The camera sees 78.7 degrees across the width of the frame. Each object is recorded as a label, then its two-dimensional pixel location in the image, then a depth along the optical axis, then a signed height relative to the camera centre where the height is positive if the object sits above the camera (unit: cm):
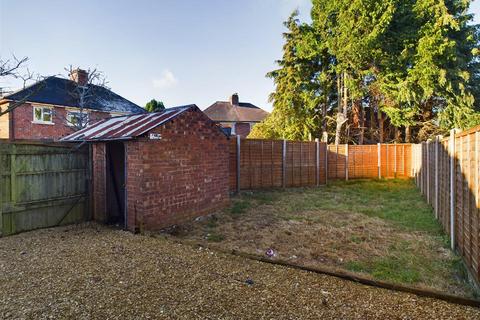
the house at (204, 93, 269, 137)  3350 +479
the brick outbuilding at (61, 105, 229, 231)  608 -25
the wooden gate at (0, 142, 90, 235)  577 -59
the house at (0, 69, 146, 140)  1759 +321
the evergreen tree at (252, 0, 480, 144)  1572 +497
